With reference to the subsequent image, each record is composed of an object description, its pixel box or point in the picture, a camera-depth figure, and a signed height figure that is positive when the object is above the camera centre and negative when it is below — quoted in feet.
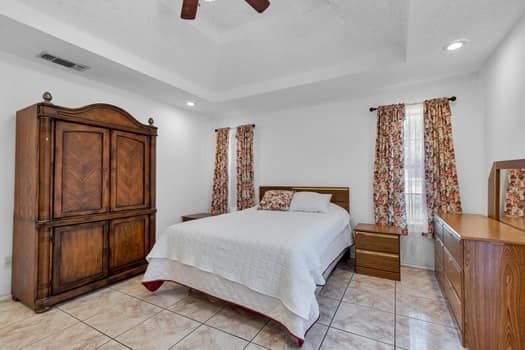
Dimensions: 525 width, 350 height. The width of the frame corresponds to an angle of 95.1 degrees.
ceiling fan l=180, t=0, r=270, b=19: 5.85 +4.21
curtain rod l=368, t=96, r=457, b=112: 9.78 +3.22
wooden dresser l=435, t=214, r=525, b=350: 5.05 -2.45
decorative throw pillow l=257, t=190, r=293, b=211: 11.92 -1.24
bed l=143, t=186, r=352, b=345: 5.82 -2.44
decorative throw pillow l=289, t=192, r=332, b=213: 11.00 -1.21
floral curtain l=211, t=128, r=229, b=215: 15.42 -0.07
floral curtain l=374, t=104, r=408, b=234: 10.66 +0.35
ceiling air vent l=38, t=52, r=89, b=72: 8.09 +4.03
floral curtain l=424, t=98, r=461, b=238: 9.66 +0.60
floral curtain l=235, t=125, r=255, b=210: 14.70 +0.31
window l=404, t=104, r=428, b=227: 10.49 +0.39
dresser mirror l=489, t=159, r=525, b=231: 6.81 -0.47
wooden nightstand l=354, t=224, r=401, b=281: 9.45 -3.04
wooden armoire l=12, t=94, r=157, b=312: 7.32 -0.93
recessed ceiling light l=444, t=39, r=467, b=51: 7.29 +4.15
